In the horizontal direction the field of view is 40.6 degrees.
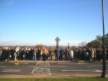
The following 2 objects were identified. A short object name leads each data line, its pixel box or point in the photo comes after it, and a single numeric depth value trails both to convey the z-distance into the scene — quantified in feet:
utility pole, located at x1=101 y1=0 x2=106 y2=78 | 27.18
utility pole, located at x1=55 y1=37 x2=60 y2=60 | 50.31
